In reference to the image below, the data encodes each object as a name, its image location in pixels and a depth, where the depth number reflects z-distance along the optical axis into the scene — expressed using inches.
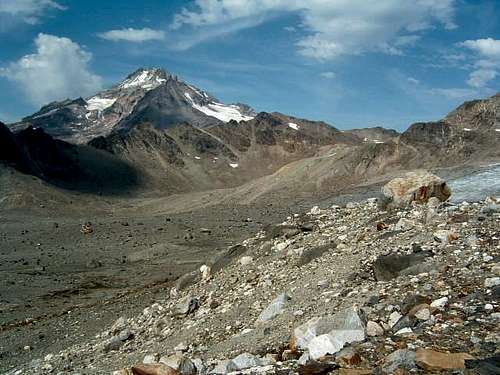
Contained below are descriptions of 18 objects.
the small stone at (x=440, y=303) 324.5
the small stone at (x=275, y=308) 431.8
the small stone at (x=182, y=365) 327.9
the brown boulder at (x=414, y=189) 636.7
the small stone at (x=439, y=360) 246.5
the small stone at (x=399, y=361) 252.2
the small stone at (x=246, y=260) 624.1
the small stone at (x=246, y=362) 310.7
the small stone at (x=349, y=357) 271.7
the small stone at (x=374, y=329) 312.8
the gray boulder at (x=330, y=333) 297.6
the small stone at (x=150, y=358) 423.7
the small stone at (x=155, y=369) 313.9
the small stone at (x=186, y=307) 557.6
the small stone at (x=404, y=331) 298.5
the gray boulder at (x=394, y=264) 411.2
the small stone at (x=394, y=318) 324.4
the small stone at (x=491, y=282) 338.4
